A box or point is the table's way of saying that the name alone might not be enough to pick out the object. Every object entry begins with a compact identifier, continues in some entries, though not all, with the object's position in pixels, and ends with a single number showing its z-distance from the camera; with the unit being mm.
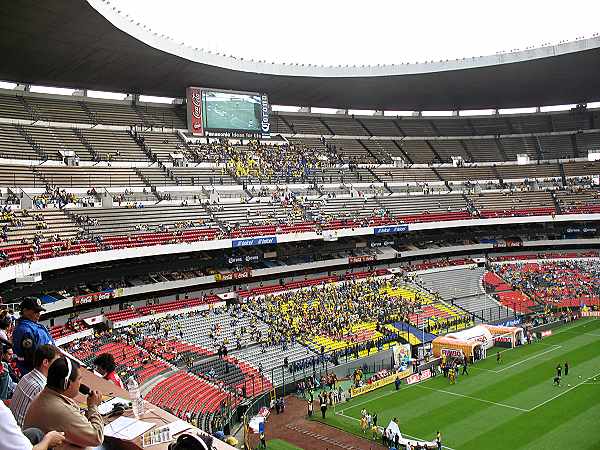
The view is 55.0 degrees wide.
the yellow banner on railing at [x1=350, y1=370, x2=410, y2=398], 29672
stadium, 27141
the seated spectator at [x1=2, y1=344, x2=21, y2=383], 9047
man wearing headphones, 4543
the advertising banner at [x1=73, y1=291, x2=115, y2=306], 32219
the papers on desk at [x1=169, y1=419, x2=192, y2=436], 6346
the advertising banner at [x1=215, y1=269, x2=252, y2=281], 40812
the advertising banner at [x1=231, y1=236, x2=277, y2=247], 40938
